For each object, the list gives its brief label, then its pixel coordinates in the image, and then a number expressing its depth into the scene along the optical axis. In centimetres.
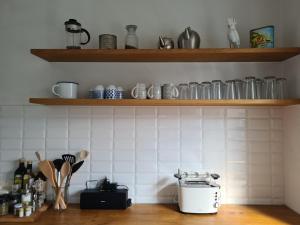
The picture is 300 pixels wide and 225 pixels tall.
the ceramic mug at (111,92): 165
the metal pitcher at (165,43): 166
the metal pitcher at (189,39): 167
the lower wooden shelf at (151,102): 154
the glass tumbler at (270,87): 168
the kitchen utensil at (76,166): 179
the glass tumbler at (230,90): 171
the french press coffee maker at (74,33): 169
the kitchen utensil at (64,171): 171
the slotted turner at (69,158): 182
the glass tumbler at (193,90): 172
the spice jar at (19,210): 151
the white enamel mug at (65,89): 168
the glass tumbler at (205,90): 172
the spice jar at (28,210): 152
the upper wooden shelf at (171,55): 159
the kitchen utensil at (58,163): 178
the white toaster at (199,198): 158
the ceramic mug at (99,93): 167
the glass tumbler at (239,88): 172
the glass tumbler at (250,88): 169
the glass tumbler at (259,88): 170
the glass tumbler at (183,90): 174
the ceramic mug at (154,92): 167
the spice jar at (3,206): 154
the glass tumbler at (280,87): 168
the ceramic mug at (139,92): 166
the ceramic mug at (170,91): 166
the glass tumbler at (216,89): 171
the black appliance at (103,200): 167
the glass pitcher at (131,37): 172
